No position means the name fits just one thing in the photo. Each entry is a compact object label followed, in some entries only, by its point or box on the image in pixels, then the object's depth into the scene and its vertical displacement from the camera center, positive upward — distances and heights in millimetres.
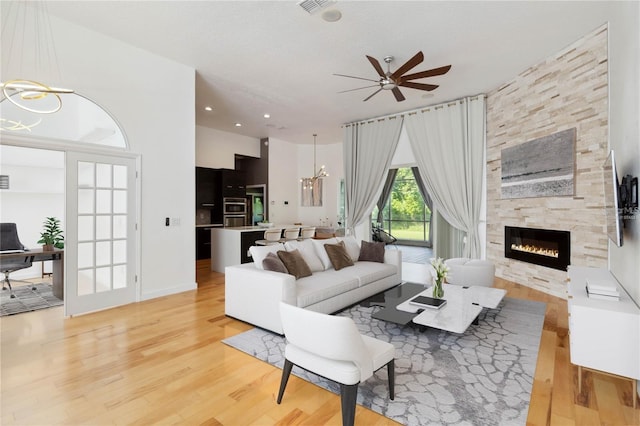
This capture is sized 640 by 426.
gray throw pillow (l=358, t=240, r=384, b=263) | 5069 -608
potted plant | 4648 -364
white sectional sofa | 3314 -846
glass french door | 3922 -242
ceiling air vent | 3182 +2181
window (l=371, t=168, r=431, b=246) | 9430 +37
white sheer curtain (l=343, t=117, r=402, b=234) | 7215 +1325
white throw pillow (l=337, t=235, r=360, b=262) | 5121 -538
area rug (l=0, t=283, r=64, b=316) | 4157 -1242
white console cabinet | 2133 -850
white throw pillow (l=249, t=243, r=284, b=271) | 3775 -466
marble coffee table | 2976 -1004
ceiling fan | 3680 +1789
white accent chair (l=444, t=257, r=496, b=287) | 4703 -884
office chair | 4660 -524
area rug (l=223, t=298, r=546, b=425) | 2082 -1292
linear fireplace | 4531 -490
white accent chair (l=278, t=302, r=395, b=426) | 1816 -849
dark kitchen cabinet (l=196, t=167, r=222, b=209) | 8148 +723
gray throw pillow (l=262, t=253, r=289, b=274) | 3627 -584
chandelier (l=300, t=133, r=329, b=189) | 9880 +1151
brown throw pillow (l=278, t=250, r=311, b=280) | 3873 -614
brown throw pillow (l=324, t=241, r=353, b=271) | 4577 -611
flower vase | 3607 -872
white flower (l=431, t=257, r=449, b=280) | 3536 -613
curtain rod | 6028 +2274
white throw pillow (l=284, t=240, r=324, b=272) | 4332 -533
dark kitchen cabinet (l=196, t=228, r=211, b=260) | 8234 -771
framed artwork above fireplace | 4406 +753
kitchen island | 6238 -610
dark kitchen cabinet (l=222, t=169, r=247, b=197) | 8570 +904
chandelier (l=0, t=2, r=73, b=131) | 3357 +1897
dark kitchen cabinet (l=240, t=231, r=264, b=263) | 6250 -549
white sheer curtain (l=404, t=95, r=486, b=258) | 5996 +1168
